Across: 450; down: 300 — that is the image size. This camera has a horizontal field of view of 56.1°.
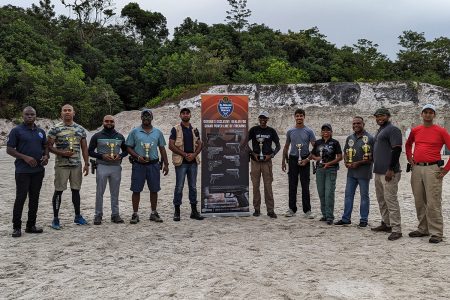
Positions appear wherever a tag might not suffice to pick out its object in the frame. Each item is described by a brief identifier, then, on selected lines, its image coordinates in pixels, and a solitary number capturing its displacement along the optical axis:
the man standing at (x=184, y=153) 6.71
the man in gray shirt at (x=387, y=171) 5.68
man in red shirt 5.43
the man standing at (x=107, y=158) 6.43
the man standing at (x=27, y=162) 5.67
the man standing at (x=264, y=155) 7.14
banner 7.18
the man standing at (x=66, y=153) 6.14
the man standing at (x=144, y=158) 6.53
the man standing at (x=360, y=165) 6.30
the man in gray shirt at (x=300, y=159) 6.98
